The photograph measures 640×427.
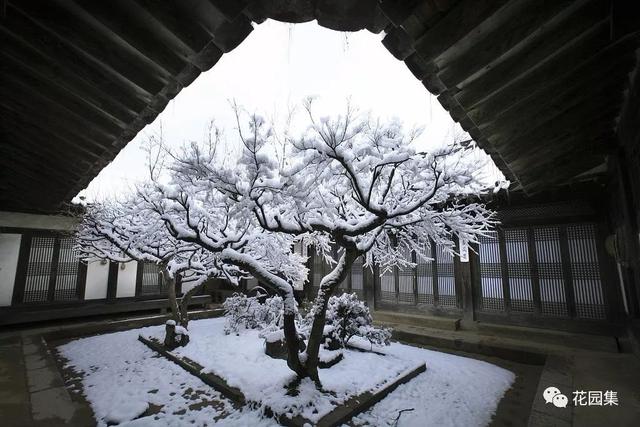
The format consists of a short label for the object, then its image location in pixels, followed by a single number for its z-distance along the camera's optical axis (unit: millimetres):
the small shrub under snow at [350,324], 7648
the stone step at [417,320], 9956
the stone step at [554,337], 7480
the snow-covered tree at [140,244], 9245
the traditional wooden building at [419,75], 2150
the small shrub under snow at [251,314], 9938
